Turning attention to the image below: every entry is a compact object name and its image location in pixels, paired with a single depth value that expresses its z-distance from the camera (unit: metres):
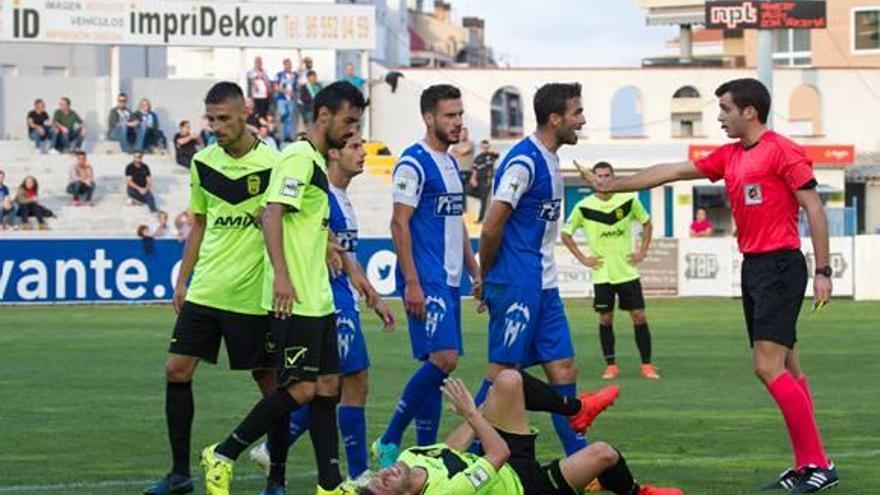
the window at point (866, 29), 84.88
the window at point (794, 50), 86.06
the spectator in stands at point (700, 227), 47.31
